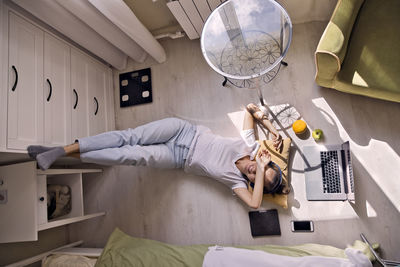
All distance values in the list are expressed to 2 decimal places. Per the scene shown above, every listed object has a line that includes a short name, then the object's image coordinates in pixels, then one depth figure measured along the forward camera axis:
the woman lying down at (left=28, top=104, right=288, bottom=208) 1.77
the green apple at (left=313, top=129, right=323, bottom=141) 1.93
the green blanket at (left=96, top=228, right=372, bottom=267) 1.67
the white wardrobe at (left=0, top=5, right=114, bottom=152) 1.56
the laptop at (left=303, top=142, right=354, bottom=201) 1.79
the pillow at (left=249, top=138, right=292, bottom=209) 1.90
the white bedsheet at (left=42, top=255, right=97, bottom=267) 1.88
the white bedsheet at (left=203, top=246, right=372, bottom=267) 1.45
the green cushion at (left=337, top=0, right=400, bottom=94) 1.58
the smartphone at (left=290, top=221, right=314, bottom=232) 1.90
